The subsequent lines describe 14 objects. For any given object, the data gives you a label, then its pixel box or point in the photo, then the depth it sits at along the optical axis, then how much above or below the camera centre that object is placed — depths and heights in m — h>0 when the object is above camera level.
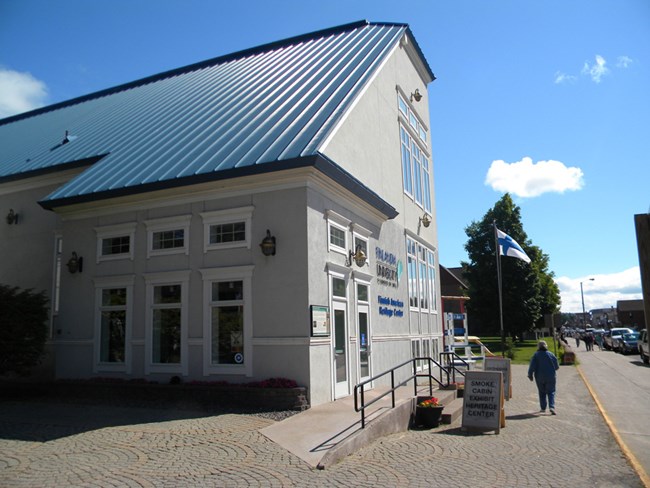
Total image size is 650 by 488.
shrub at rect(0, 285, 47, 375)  13.88 -0.01
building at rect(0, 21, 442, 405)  12.09 +2.38
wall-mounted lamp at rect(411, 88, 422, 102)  22.94 +9.50
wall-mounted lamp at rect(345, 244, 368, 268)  13.93 +1.68
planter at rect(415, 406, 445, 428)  11.40 -1.97
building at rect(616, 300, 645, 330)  99.56 +0.68
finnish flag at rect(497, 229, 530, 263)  26.50 +3.54
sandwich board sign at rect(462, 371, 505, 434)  10.92 -1.66
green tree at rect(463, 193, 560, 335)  47.31 +3.53
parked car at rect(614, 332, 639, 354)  40.44 -1.94
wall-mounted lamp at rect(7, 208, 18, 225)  17.69 +3.58
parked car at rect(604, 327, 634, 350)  44.56 -1.79
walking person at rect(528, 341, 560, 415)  13.35 -1.33
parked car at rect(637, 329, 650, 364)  29.79 -1.87
